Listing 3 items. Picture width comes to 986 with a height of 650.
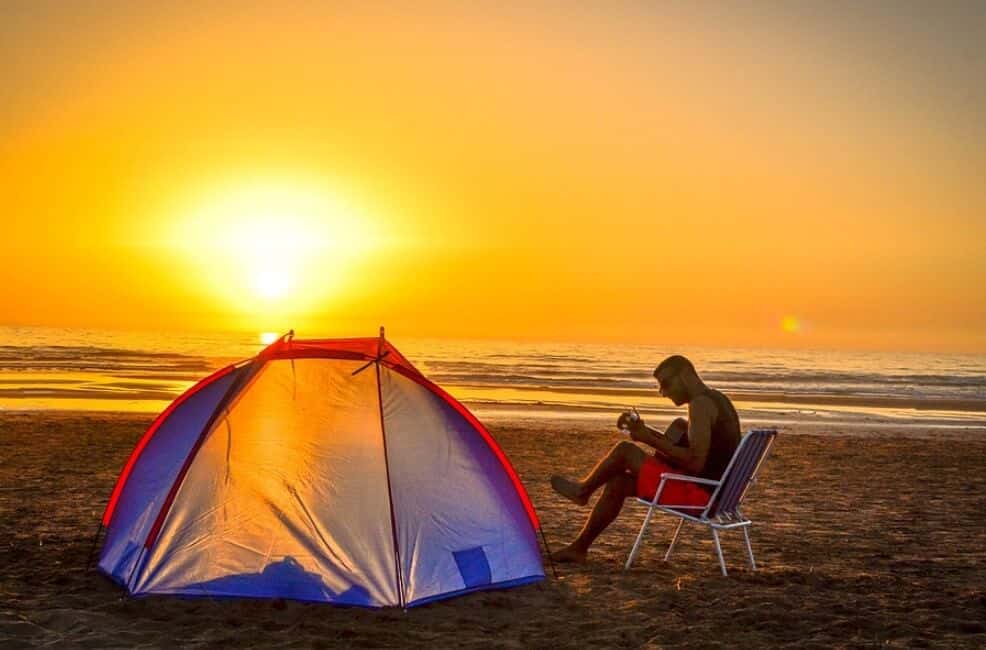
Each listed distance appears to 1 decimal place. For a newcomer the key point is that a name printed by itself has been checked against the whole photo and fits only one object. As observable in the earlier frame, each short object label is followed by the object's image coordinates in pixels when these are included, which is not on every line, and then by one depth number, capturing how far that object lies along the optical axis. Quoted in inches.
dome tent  252.7
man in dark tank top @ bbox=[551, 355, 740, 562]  282.5
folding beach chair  276.2
